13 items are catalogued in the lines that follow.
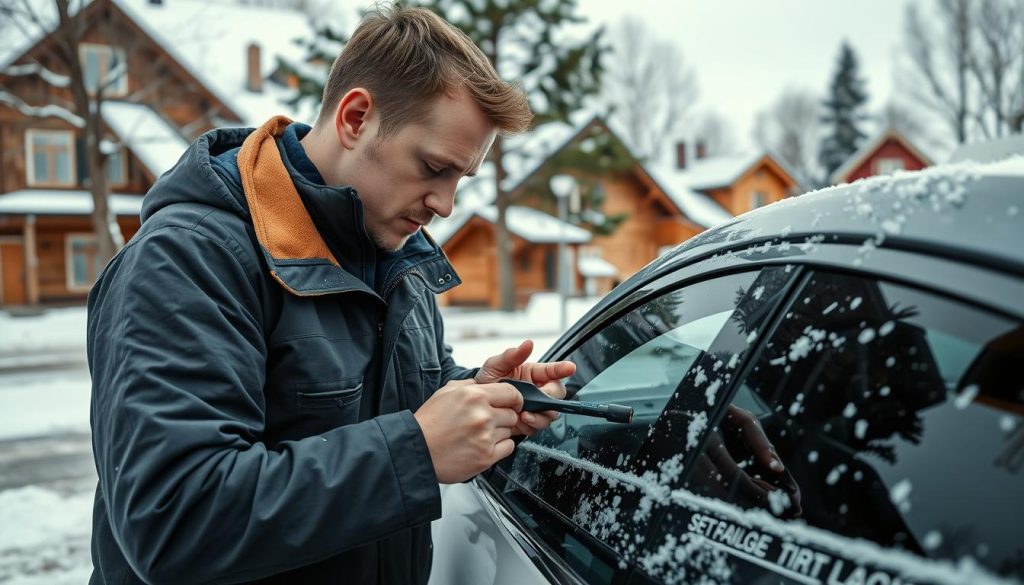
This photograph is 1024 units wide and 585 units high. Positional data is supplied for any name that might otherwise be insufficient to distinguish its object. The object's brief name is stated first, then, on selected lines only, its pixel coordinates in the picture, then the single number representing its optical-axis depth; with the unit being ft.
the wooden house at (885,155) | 106.11
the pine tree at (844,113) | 145.48
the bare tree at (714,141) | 181.06
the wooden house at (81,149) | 71.61
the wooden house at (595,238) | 69.36
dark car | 2.57
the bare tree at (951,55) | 88.69
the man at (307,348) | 3.63
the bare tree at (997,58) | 85.05
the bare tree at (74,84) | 40.34
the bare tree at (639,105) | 154.81
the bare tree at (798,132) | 170.81
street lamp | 44.57
